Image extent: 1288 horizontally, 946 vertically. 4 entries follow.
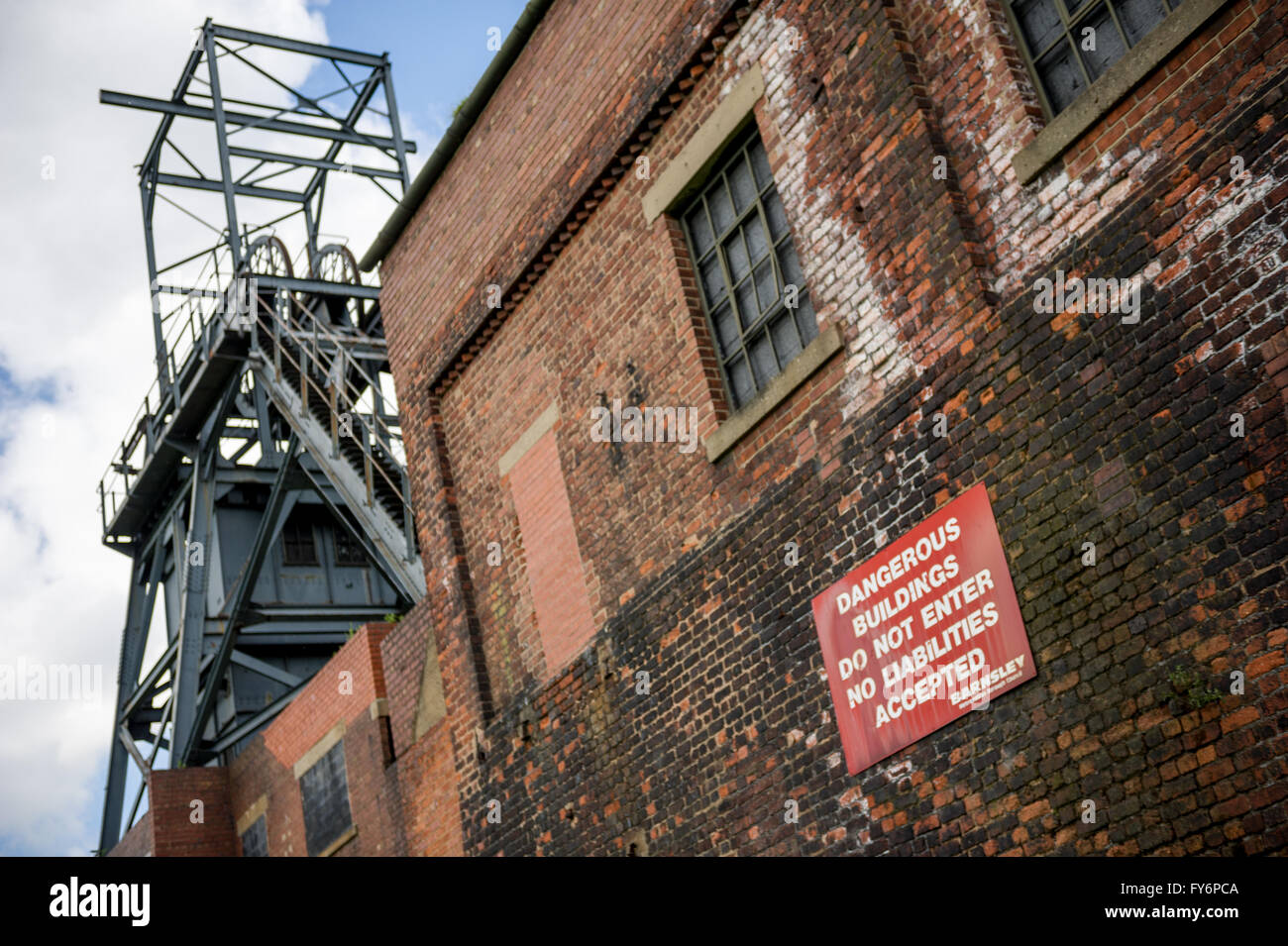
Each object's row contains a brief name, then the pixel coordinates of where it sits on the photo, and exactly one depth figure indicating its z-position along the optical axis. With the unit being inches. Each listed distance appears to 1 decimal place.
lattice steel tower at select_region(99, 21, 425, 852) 721.0
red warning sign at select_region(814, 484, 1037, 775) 258.7
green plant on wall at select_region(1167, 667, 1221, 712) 218.2
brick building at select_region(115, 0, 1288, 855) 223.1
